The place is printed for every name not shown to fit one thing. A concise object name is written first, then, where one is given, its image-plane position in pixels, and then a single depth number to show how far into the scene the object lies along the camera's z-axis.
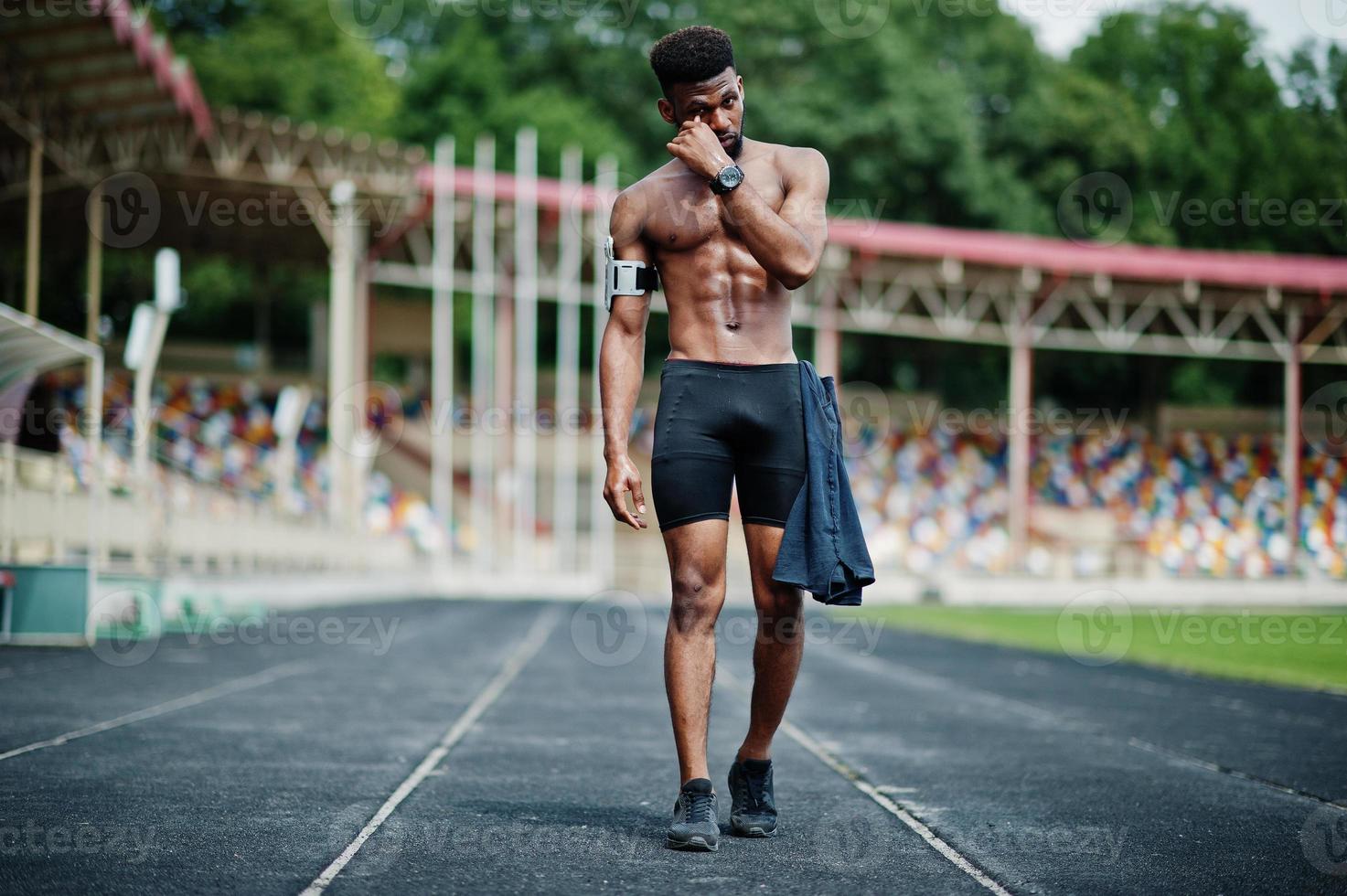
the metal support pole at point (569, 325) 35.88
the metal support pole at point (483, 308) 35.81
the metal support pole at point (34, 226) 22.72
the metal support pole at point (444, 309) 34.78
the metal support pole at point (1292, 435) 41.69
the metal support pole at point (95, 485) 12.94
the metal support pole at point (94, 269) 25.94
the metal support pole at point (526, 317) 35.38
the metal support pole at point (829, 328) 41.09
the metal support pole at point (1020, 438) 40.25
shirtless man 4.67
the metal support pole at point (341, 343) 32.41
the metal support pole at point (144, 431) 15.14
